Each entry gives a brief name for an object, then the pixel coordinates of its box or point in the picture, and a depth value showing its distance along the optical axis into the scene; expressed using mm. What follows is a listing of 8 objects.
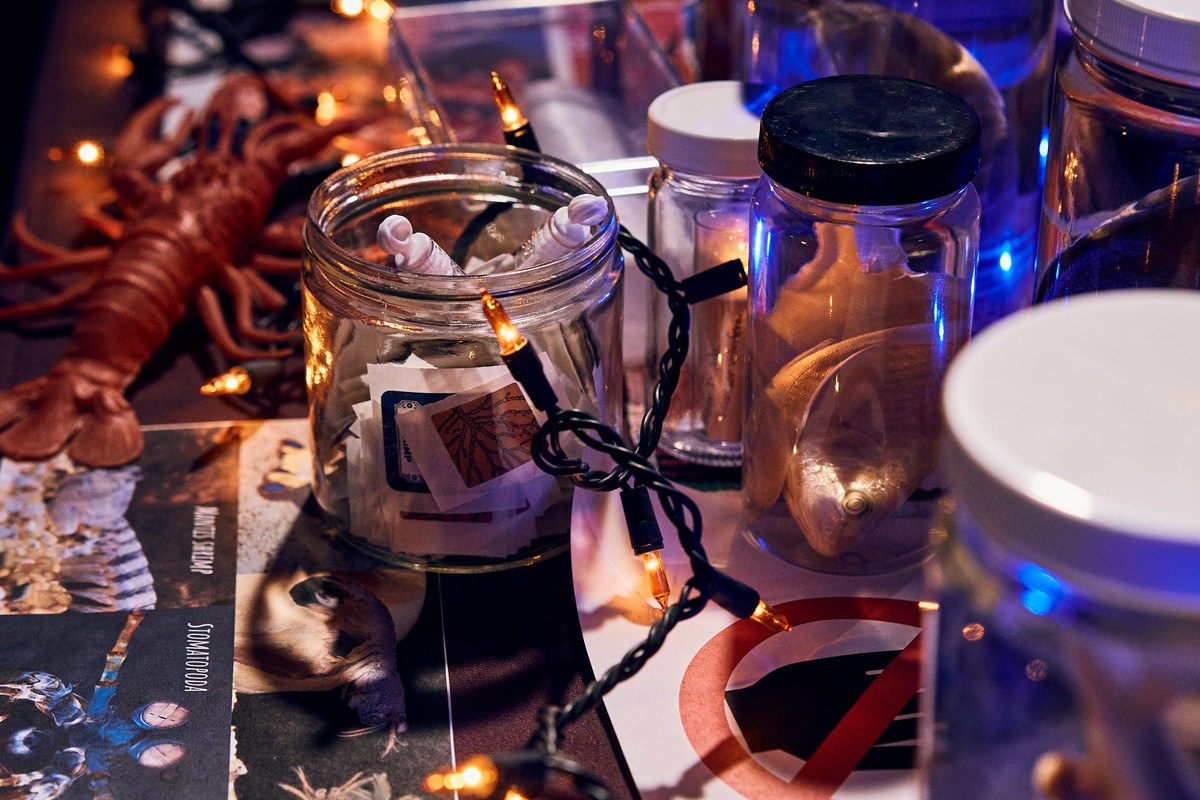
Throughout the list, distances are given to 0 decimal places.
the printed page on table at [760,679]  524
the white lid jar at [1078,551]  321
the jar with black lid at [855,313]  537
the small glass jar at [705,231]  656
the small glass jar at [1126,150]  511
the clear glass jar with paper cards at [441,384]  589
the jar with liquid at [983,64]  692
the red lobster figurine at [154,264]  777
